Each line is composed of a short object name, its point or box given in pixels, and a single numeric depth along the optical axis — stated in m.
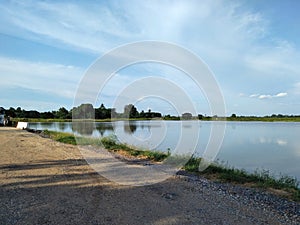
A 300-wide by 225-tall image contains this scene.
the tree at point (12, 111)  62.25
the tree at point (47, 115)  69.04
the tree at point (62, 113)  67.64
